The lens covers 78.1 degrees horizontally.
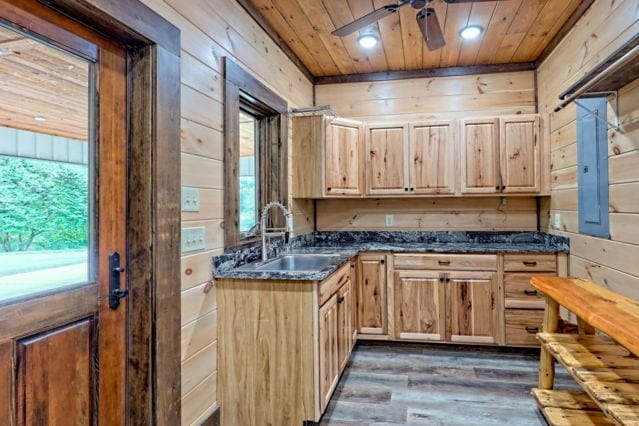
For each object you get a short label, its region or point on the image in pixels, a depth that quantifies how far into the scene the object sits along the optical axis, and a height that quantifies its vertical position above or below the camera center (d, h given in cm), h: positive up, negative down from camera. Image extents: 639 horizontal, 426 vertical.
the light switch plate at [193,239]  186 -13
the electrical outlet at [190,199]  186 +7
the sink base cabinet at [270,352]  210 -75
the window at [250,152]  226 +45
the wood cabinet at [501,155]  350 +51
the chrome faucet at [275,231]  272 -14
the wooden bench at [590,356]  149 -72
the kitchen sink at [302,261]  286 -36
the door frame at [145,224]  162 -5
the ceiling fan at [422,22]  219 +113
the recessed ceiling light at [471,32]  299 +140
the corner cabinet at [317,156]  354 +51
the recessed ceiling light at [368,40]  314 +141
